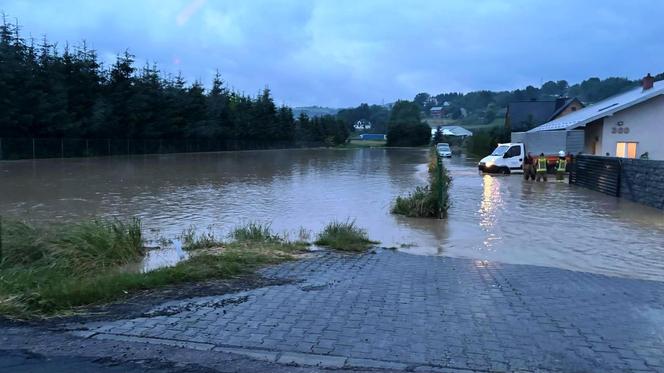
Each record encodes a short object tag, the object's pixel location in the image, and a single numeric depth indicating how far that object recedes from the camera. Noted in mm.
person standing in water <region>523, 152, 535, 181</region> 28516
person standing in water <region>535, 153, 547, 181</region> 28125
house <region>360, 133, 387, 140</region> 175488
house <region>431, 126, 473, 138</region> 122100
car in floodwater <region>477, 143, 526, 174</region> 33188
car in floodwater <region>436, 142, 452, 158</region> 59156
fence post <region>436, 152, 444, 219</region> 14896
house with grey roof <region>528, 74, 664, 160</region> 27844
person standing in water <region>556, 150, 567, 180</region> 29266
